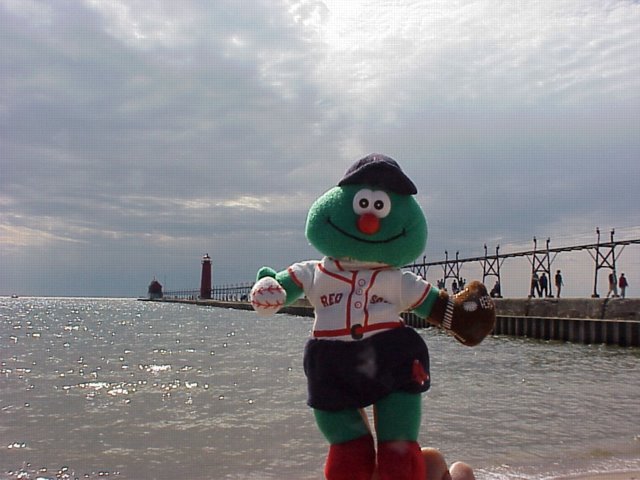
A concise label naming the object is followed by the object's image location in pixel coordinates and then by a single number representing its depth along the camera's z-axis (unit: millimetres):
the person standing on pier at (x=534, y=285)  28212
